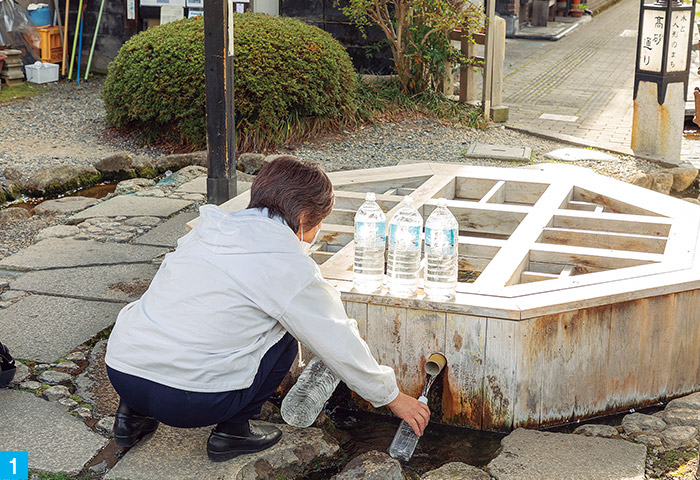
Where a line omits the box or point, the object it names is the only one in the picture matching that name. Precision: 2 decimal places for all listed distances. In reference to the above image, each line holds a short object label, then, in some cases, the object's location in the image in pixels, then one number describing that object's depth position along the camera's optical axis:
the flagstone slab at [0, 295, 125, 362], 4.03
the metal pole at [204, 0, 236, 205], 5.48
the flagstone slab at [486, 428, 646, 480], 3.14
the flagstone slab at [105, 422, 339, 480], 2.98
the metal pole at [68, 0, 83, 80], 11.89
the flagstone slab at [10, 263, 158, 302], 4.71
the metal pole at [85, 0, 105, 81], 11.98
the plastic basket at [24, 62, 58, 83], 11.43
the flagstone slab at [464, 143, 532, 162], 8.00
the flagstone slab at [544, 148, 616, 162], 8.17
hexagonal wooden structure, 3.44
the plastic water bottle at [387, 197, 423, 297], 3.49
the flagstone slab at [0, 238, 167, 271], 5.16
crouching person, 2.75
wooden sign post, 8.09
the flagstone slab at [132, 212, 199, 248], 5.62
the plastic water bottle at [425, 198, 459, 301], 3.43
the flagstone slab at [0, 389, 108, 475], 3.08
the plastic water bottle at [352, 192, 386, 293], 3.62
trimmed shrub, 8.01
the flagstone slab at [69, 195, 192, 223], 6.22
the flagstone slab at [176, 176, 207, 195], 6.86
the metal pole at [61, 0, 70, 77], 11.90
